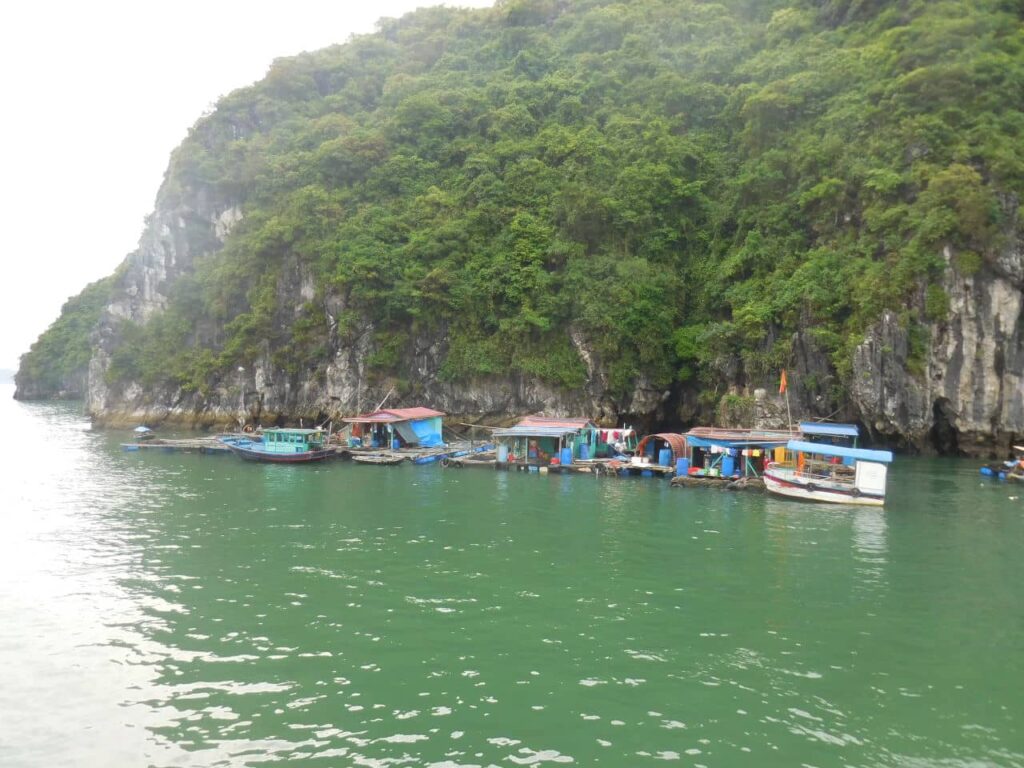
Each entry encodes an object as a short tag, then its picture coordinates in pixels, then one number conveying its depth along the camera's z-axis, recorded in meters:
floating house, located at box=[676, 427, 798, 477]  27.25
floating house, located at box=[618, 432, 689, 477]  29.46
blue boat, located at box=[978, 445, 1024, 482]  26.14
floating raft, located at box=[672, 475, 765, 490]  25.86
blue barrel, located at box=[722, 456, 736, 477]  27.48
